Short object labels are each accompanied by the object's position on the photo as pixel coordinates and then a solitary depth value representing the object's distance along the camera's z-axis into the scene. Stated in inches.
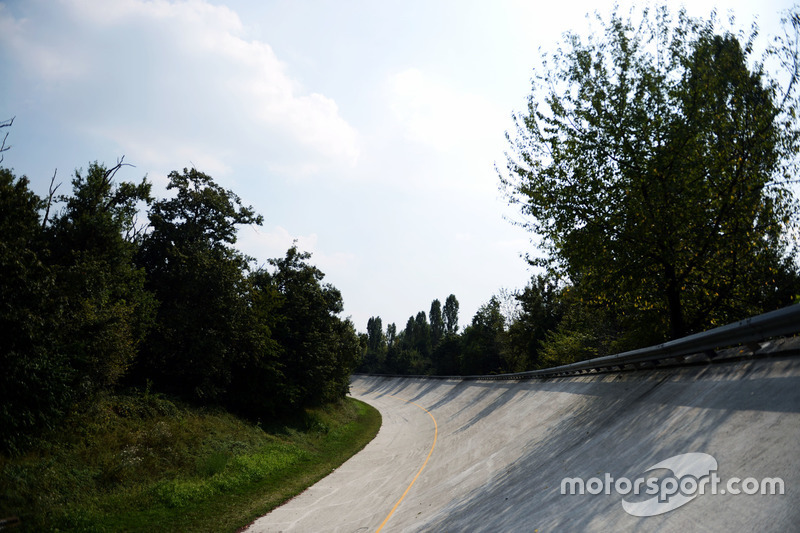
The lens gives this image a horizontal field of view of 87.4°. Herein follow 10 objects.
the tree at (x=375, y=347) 4834.2
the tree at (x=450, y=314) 6051.2
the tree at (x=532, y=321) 2146.9
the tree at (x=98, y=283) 695.7
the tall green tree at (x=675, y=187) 499.2
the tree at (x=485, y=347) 2923.2
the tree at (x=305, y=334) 1280.8
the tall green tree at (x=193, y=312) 971.9
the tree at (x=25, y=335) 550.3
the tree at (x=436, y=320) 5905.5
